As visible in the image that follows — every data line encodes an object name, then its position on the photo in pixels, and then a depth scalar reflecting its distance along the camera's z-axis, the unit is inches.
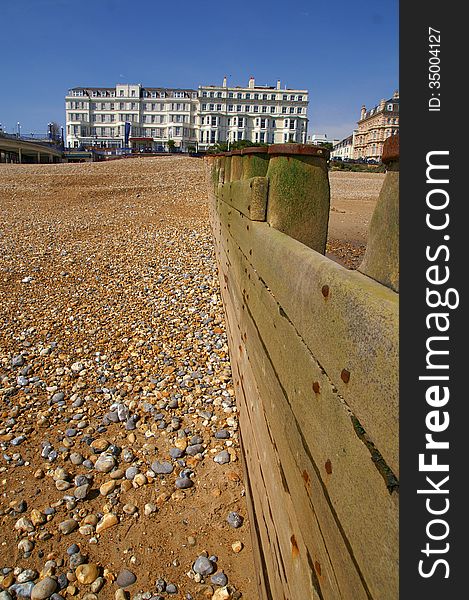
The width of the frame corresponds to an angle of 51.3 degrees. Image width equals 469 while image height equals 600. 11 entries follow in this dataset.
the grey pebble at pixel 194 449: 172.6
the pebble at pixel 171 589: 120.7
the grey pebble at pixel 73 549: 132.5
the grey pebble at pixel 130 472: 161.3
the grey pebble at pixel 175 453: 171.2
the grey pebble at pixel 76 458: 170.1
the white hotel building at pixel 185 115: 4574.3
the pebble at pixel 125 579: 123.6
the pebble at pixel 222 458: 167.0
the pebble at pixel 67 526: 139.9
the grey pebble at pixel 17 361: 238.2
